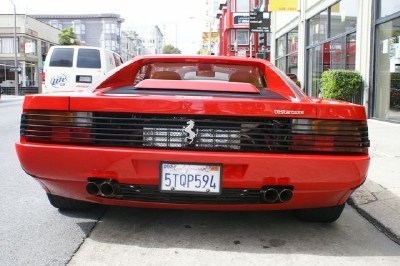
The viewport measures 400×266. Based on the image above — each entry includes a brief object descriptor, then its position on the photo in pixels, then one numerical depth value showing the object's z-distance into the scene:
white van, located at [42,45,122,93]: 12.68
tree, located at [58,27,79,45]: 50.31
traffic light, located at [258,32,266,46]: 21.62
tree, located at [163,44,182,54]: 115.22
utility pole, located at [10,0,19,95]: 37.86
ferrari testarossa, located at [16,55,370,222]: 2.77
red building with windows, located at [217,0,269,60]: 45.47
